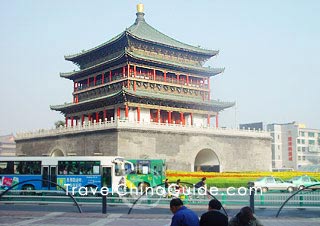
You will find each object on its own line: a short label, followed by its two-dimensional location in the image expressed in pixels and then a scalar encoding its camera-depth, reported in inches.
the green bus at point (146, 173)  1033.5
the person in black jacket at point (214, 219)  277.4
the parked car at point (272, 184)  1125.8
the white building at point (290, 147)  3319.4
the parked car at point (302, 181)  1164.5
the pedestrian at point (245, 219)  285.1
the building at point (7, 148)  5172.2
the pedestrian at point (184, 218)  280.7
